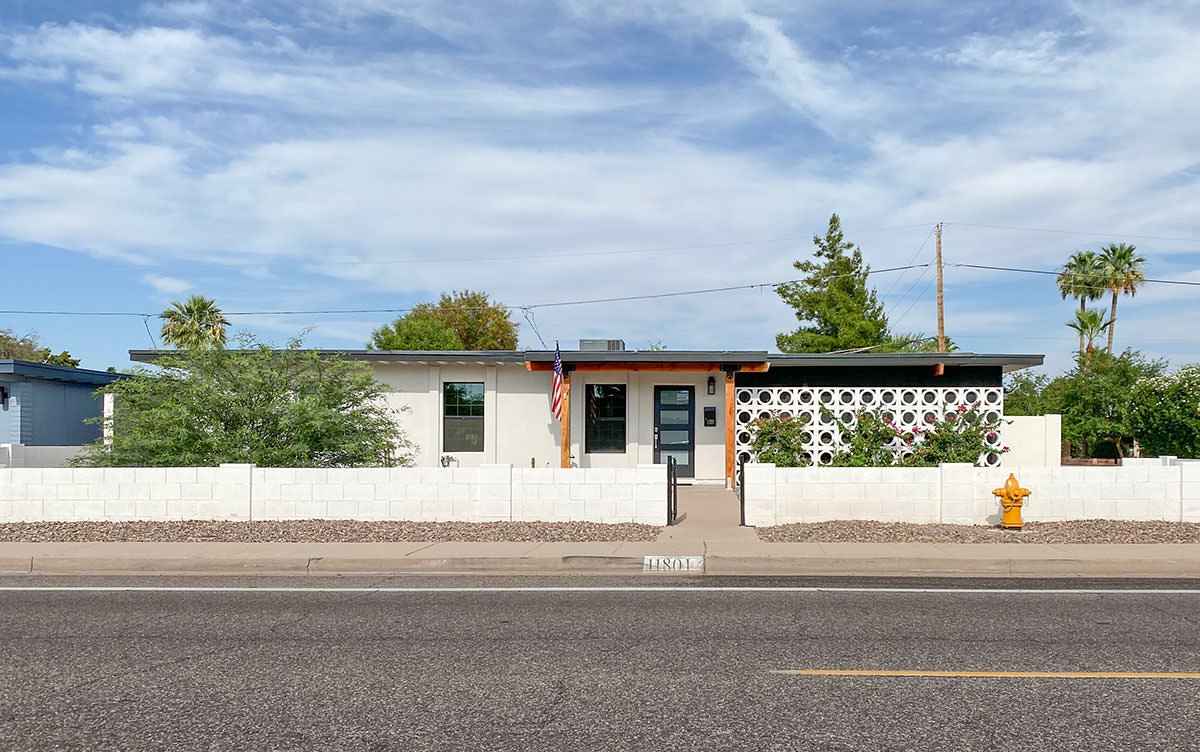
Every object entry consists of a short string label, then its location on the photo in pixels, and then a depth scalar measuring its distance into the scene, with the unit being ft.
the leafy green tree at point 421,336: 176.65
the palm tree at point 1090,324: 171.63
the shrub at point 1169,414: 86.17
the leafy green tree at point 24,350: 178.70
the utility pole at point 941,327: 115.75
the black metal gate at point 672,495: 49.85
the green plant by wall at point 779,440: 67.23
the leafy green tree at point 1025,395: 128.06
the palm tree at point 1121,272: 178.81
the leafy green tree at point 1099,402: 106.83
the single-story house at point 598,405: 71.41
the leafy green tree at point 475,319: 202.39
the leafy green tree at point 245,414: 52.95
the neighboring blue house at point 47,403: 73.41
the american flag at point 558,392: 63.52
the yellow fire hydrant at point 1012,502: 46.32
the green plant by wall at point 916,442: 64.08
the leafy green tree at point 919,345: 169.47
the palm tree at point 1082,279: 180.04
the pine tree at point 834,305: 145.48
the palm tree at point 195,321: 146.51
